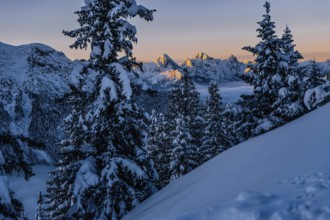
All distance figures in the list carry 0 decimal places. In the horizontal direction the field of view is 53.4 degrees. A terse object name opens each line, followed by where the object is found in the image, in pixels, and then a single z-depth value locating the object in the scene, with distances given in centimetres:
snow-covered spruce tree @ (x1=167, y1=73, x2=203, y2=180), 2892
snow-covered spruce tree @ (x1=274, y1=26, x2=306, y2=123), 1825
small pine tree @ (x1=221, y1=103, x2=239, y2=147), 3319
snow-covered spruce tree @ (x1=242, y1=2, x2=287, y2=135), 1969
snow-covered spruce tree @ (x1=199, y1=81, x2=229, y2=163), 3225
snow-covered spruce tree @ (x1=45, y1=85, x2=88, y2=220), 1142
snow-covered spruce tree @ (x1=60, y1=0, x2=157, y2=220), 1119
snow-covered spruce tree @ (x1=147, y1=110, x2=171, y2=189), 3416
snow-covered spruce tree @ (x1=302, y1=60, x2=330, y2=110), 1450
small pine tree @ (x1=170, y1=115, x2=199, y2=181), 2880
